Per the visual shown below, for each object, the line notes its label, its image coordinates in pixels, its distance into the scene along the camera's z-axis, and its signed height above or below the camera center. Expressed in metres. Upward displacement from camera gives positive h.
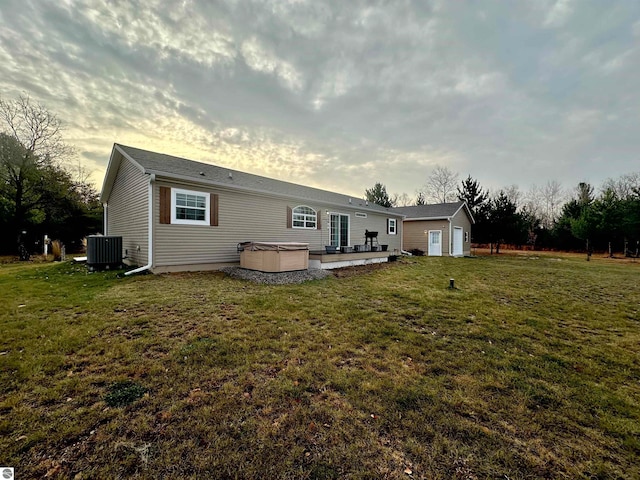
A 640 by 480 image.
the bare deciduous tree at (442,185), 32.66 +7.02
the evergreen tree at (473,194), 24.77 +4.45
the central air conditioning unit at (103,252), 8.34 -0.60
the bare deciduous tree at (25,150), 13.76 +4.79
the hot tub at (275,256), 7.98 -0.68
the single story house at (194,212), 7.91 +0.92
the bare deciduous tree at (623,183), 28.28 +6.58
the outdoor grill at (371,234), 13.00 +0.14
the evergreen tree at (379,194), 32.47 +5.55
